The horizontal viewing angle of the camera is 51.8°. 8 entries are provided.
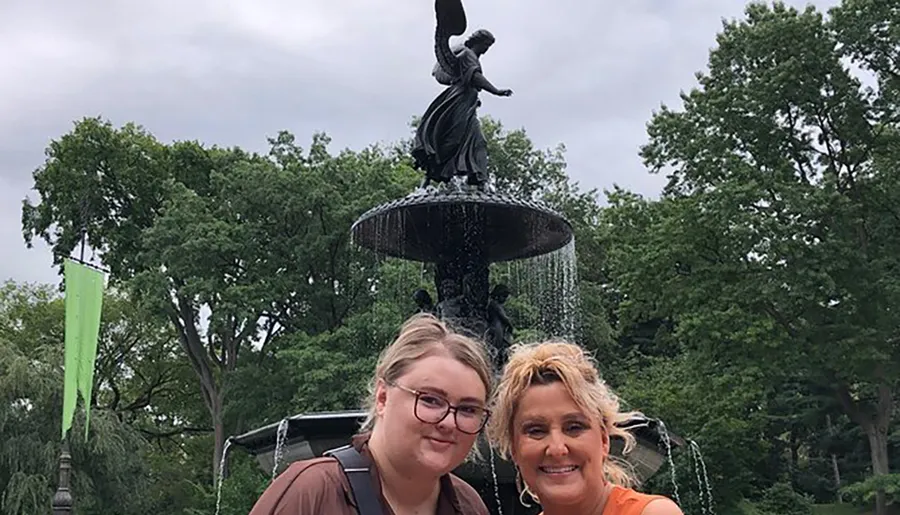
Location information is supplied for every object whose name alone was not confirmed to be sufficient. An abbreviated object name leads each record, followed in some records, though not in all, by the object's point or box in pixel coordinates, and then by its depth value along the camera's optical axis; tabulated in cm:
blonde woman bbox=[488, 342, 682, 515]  238
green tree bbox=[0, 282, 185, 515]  2391
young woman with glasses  208
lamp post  1162
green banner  1282
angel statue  927
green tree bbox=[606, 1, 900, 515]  2162
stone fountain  876
